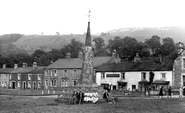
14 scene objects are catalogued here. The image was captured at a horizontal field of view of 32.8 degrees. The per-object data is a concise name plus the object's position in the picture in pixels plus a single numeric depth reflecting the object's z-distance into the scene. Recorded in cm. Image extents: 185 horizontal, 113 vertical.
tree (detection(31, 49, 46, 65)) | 11103
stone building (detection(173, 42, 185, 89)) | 5188
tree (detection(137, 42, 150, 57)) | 8956
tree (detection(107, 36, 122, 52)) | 10189
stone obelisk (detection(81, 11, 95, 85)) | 3647
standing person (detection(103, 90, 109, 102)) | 3459
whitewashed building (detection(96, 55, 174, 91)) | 5419
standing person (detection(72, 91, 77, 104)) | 3281
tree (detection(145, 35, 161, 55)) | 9697
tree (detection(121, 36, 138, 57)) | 8928
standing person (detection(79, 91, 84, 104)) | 3269
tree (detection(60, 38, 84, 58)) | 11659
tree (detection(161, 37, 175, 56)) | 9110
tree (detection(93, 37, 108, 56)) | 11574
